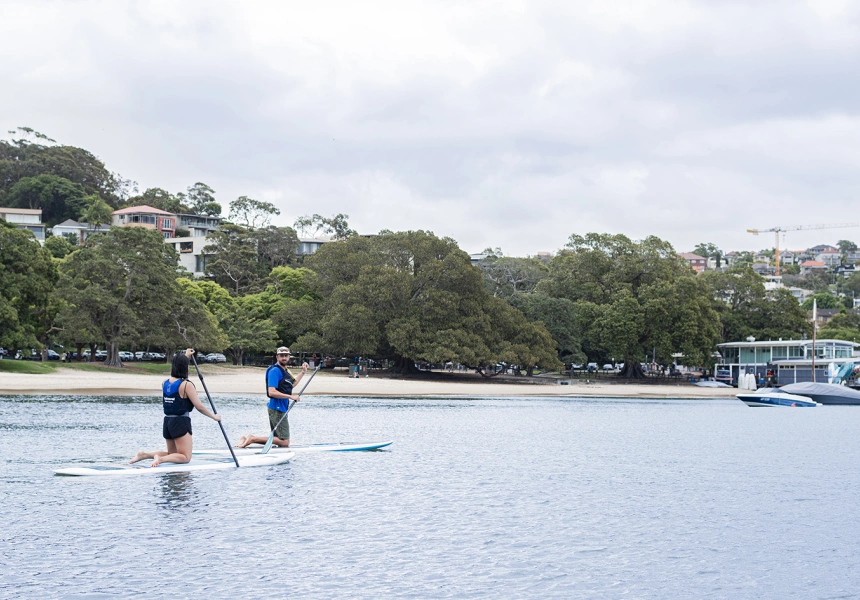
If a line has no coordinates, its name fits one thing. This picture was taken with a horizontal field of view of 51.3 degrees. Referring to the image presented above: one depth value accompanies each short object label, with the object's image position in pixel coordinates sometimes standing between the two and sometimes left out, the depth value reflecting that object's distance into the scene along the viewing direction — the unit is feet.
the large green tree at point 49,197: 437.58
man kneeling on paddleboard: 60.59
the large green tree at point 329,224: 427.33
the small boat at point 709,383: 282.36
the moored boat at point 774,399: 197.16
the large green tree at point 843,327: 361.32
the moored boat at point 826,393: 208.54
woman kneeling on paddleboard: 49.85
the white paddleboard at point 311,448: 63.07
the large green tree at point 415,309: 224.33
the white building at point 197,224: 464.24
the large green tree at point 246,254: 343.67
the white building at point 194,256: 382.16
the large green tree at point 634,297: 259.39
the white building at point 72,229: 408.55
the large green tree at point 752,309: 301.43
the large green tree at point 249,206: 444.96
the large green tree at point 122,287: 190.08
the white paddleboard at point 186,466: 53.67
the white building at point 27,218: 398.83
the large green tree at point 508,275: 309.83
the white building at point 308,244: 424.87
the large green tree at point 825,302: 567.18
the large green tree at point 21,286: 171.22
